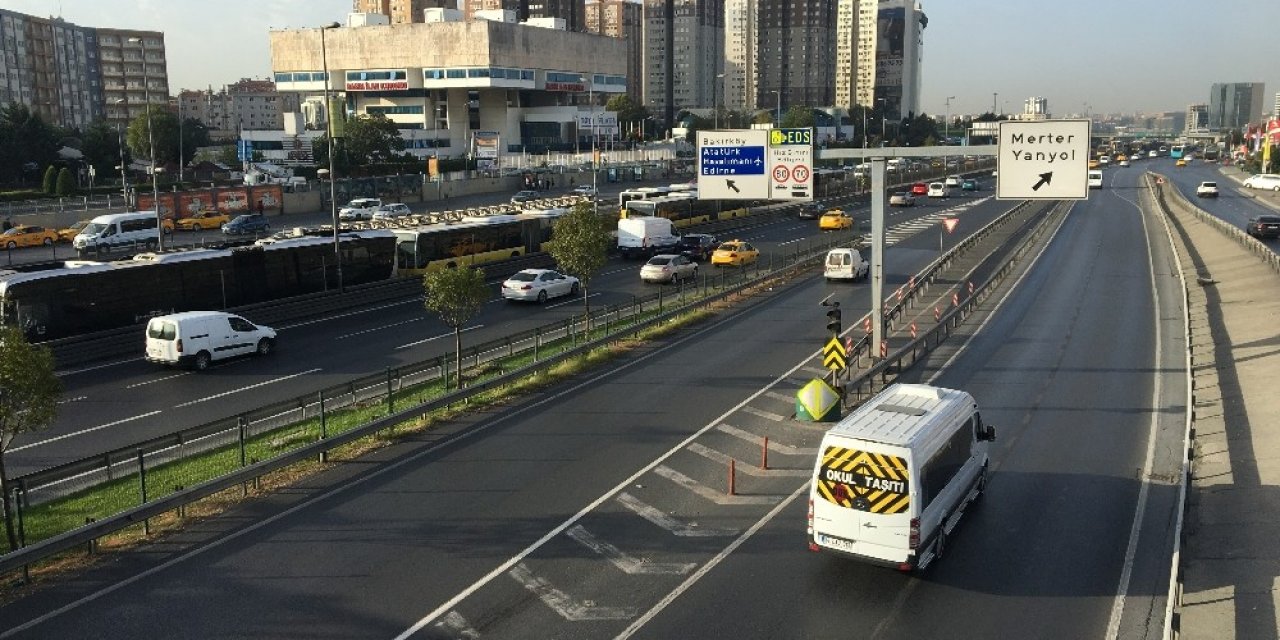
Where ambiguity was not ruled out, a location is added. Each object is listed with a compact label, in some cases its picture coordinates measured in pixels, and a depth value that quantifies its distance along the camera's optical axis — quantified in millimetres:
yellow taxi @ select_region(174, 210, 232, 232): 64750
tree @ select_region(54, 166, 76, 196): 75000
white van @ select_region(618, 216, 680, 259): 54219
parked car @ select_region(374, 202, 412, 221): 65562
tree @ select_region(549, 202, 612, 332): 32094
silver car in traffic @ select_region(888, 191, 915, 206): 88256
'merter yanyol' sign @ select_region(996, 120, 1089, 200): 24078
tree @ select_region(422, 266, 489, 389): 25281
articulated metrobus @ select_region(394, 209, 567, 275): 44438
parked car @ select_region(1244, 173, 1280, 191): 107819
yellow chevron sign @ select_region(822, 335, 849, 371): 22828
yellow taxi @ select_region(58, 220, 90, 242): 57031
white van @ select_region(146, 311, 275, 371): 27828
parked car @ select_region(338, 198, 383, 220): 68375
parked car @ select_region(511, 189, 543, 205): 79400
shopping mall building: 143750
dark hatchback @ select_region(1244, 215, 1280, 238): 61094
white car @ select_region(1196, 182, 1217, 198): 99875
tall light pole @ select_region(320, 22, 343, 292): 39119
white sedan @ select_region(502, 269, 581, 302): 39375
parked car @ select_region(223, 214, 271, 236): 61500
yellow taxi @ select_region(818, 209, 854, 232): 68188
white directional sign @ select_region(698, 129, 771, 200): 32031
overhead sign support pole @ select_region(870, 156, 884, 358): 26484
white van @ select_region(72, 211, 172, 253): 52781
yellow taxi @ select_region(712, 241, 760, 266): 50375
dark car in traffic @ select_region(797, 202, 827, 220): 76875
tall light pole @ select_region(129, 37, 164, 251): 46000
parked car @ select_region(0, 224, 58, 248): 54875
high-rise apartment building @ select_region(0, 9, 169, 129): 141875
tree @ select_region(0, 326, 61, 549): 14500
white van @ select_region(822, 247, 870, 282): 44250
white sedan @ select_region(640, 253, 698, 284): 44688
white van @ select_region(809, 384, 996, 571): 13234
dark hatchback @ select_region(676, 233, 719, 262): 54312
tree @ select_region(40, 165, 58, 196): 75875
